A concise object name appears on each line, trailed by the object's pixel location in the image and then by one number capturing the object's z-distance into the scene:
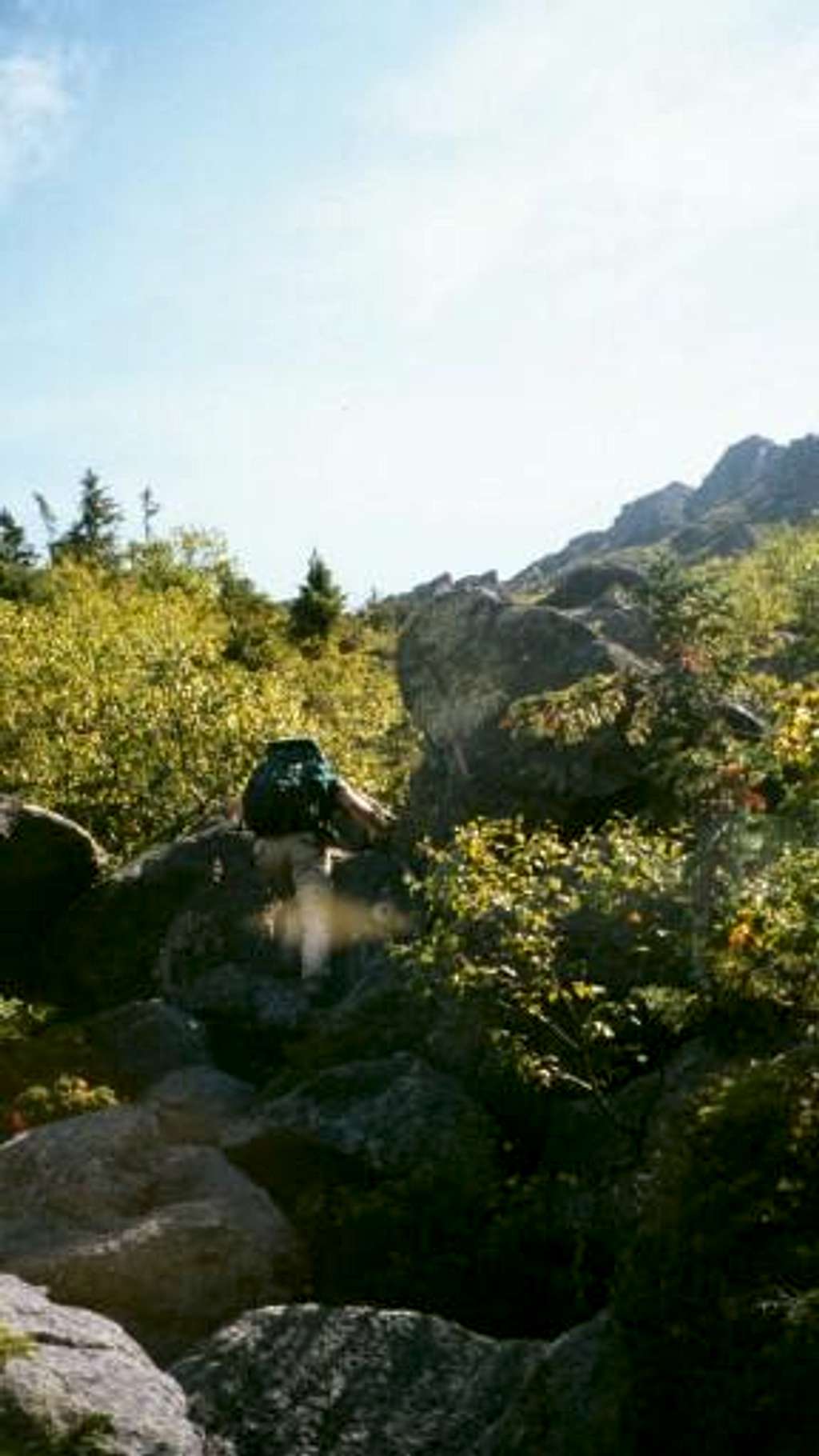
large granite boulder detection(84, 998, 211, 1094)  15.44
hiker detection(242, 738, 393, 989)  17.16
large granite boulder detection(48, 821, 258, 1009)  19.05
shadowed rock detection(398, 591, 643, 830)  18.16
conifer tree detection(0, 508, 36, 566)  84.51
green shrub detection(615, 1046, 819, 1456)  6.89
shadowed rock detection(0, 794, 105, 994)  19.84
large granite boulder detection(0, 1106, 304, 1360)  10.66
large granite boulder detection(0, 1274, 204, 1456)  7.77
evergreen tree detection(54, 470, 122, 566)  101.56
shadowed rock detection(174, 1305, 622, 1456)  7.78
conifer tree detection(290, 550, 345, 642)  55.22
